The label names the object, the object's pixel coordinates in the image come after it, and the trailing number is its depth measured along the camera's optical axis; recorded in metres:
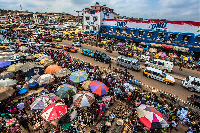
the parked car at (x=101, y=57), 23.84
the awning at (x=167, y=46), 27.50
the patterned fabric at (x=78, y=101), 10.24
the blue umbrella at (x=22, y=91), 13.35
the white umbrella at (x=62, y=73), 15.17
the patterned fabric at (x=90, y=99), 10.55
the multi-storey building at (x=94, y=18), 41.00
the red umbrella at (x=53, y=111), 8.87
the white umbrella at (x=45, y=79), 13.65
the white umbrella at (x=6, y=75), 14.24
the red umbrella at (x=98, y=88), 11.84
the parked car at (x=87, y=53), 27.02
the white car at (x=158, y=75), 17.33
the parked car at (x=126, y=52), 28.17
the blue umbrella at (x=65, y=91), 11.25
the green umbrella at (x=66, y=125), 9.71
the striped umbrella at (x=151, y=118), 8.87
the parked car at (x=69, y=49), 30.23
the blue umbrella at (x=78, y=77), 13.98
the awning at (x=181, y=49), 26.42
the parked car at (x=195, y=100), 12.40
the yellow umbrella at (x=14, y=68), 15.68
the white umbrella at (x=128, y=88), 13.53
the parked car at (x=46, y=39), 38.71
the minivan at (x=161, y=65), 20.95
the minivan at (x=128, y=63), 20.81
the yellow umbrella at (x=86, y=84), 12.73
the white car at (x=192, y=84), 15.74
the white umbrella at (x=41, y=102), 10.14
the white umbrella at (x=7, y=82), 12.60
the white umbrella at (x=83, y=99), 10.26
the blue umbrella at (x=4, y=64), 17.50
